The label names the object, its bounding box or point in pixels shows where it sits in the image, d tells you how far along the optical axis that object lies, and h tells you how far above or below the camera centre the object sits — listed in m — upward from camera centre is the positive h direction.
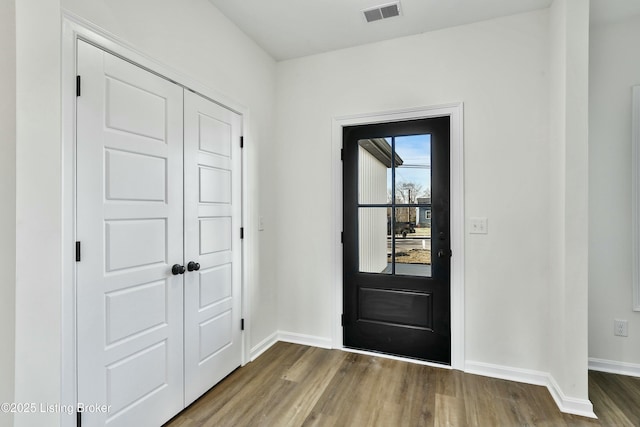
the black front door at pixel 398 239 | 2.63 -0.23
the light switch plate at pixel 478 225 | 2.48 -0.10
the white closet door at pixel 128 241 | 1.49 -0.15
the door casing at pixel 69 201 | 1.38 +0.05
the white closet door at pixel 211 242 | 2.10 -0.22
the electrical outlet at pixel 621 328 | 2.45 -0.90
